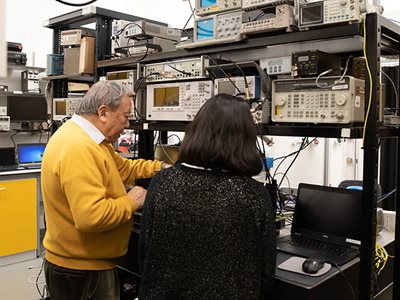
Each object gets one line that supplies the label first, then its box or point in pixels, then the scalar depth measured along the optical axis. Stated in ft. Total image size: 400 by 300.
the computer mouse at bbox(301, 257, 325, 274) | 5.14
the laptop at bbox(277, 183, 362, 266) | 6.09
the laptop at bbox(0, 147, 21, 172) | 14.15
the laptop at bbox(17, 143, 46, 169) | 14.62
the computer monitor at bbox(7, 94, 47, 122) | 14.99
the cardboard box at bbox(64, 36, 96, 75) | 8.87
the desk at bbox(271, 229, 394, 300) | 4.91
